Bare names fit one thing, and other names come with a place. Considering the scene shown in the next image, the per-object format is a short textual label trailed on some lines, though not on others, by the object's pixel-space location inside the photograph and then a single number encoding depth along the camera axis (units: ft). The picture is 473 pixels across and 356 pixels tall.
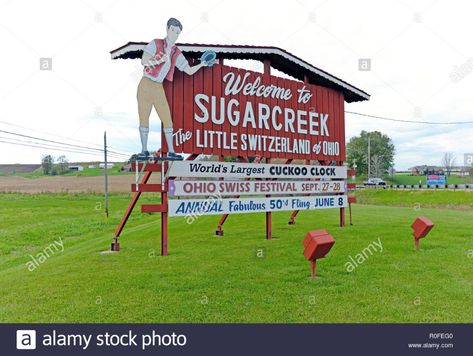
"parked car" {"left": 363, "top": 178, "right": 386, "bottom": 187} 186.70
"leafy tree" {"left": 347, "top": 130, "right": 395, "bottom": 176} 247.50
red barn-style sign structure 32.12
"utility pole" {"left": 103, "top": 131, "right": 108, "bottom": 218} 84.40
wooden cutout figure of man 30.45
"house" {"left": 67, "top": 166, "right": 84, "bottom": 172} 252.13
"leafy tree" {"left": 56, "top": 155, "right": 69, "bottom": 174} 236.43
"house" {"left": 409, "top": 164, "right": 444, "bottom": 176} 313.53
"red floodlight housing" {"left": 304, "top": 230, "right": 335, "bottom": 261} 21.52
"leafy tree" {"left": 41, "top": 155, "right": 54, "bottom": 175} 232.94
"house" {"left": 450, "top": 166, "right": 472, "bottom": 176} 303.50
